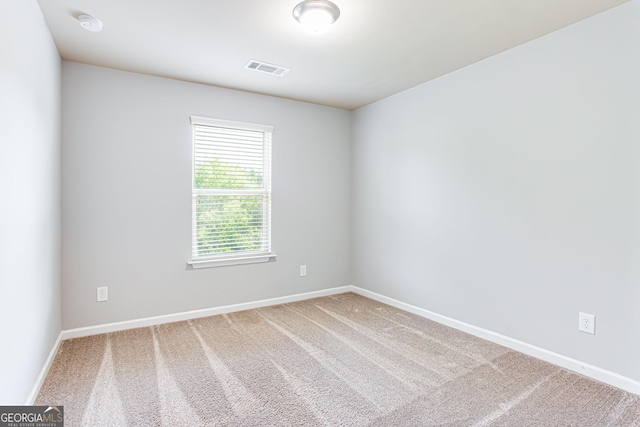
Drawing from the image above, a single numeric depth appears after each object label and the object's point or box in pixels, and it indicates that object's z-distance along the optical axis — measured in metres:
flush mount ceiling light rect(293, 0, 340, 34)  2.11
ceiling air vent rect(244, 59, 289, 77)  3.03
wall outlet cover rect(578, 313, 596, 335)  2.33
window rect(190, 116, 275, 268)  3.59
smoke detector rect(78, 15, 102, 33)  2.27
